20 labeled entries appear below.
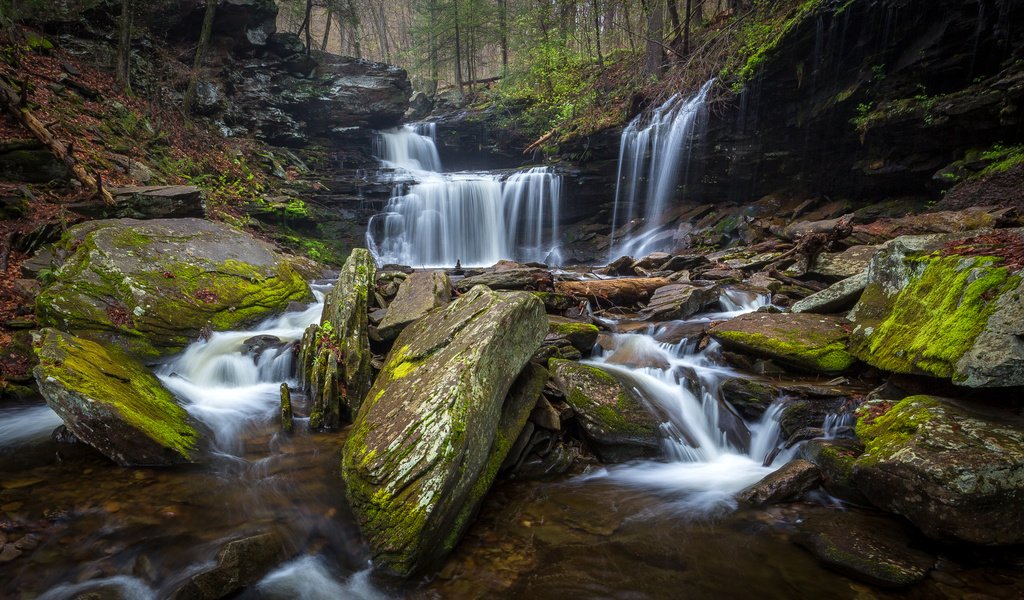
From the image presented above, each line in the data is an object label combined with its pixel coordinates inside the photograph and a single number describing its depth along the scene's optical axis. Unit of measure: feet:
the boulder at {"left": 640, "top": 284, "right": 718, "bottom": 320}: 26.01
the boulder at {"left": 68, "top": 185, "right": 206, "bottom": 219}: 27.25
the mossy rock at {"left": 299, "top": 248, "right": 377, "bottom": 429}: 17.22
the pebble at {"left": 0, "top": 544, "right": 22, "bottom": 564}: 9.71
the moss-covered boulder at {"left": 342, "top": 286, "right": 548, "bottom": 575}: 9.92
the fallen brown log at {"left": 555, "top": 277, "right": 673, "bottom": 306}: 28.76
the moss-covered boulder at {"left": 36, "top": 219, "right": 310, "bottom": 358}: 19.27
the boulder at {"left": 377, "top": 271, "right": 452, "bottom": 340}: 20.25
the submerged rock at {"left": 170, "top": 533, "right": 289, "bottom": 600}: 9.18
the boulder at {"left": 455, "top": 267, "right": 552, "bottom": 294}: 27.25
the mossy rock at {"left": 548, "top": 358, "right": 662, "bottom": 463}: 15.83
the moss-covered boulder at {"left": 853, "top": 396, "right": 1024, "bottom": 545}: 9.50
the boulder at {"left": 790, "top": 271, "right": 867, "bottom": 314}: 20.49
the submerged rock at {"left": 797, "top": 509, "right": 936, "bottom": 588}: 9.61
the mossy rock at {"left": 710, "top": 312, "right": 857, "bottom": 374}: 17.40
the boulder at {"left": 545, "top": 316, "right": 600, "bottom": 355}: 21.13
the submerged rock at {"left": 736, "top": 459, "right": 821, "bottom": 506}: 12.84
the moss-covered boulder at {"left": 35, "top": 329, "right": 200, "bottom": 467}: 12.50
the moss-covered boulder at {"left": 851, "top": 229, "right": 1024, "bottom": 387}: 10.80
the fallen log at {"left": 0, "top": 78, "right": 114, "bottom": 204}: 27.50
